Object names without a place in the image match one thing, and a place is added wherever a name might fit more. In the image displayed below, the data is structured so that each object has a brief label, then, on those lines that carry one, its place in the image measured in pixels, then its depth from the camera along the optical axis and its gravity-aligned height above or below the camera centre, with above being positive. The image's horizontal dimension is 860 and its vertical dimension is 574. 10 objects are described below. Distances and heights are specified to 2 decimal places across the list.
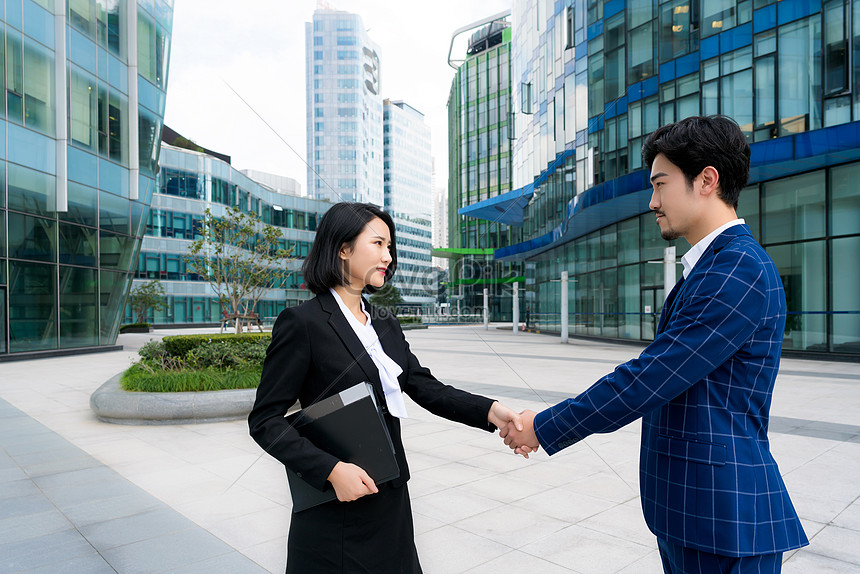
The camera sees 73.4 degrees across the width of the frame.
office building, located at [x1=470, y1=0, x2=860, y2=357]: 16.67 +5.59
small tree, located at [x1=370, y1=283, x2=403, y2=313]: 46.52 -0.58
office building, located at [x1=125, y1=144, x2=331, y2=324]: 48.16 +5.82
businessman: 1.71 -0.34
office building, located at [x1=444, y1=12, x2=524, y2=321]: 64.94 +15.73
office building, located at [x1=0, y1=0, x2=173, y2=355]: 19.28 +4.87
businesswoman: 1.95 -0.34
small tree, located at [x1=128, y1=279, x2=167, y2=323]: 43.94 -0.69
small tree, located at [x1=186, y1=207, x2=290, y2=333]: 18.12 +0.99
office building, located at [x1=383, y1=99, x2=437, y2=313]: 111.88 +19.36
